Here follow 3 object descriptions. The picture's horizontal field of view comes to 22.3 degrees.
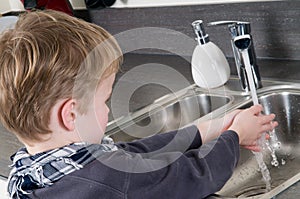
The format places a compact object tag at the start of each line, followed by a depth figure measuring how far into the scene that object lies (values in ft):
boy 3.87
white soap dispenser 5.70
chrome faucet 5.41
